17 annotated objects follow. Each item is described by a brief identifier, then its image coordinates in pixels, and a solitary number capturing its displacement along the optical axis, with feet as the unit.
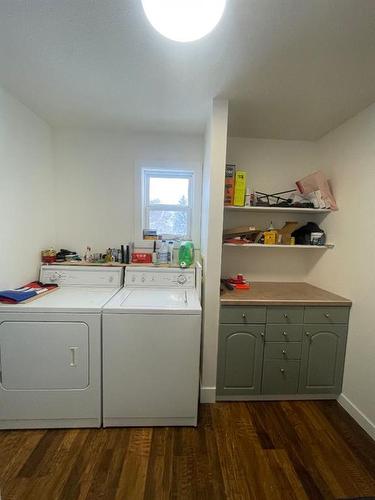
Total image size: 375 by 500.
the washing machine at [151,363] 5.03
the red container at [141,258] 7.42
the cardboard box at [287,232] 7.30
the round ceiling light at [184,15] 2.94
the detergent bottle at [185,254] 7.19
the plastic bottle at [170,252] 7.40
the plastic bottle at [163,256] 7.33
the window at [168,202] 8.07
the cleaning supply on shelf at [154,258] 7.23
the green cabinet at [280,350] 5.99
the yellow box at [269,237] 6.97
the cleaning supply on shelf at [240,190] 6.24
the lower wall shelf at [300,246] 6.59
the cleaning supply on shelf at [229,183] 6.25
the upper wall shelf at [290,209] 6.46
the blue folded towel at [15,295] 5.07
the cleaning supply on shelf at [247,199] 6.51
